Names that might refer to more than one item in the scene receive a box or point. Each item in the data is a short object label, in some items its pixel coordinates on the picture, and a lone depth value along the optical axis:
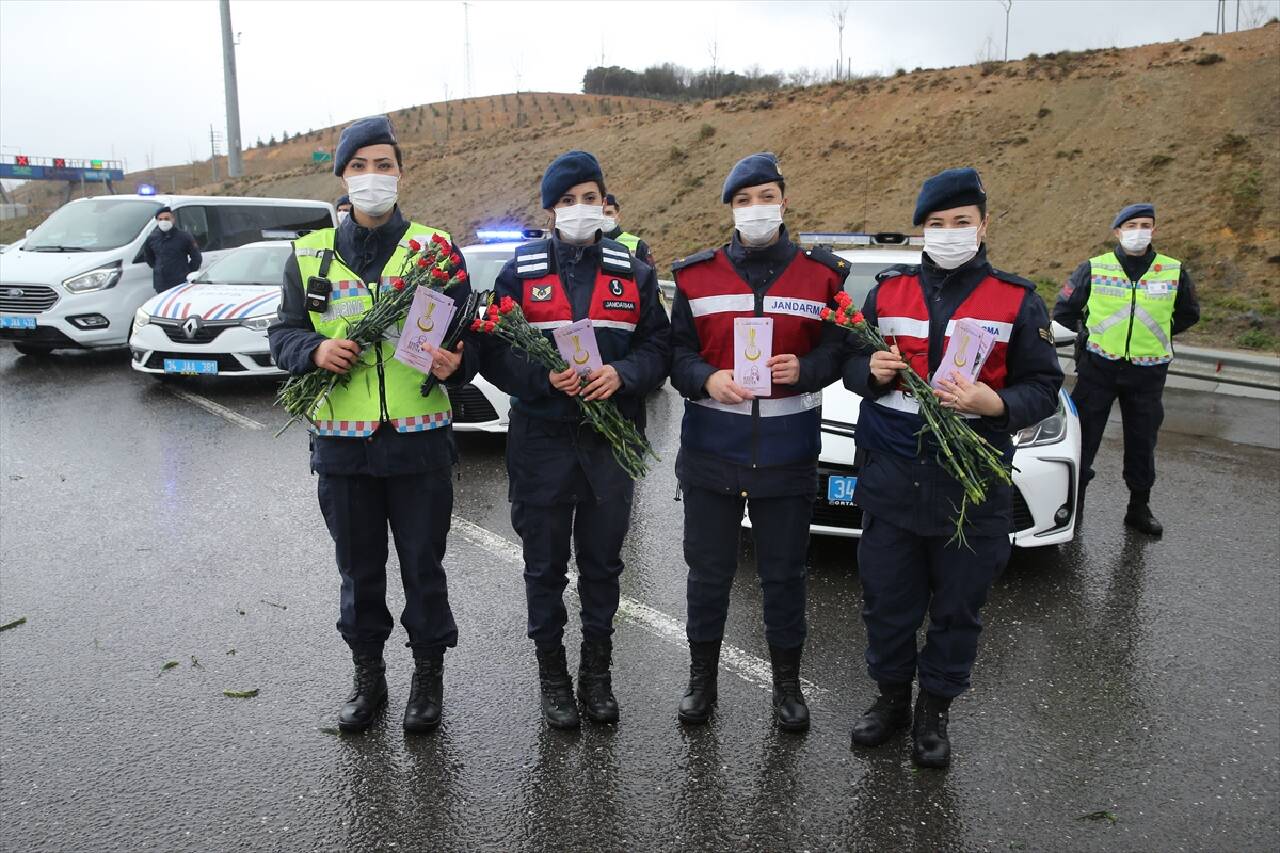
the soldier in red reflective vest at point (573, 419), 3.57
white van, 11.09
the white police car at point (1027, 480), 5.06
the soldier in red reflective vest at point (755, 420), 3.54
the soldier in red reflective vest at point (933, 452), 3.39
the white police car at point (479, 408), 7.59
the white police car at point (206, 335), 9.64
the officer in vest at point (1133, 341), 6.06
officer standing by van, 12.00
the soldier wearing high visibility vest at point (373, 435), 3.51
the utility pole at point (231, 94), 23.92
